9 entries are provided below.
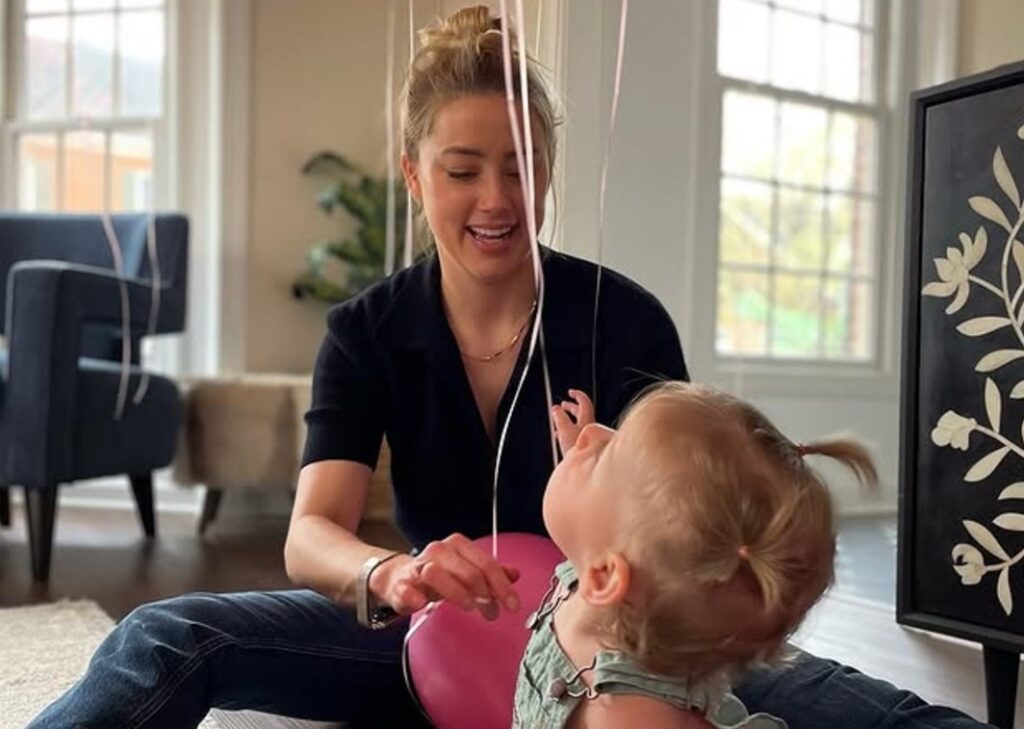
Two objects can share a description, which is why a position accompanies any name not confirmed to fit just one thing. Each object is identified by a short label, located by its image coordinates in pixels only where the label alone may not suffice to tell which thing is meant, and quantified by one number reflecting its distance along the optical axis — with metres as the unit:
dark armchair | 2.04
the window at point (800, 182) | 2.99
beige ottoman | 2.51
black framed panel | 1.14
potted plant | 2.82
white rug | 1.23
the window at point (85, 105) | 3.04
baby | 0.69
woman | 0.99
